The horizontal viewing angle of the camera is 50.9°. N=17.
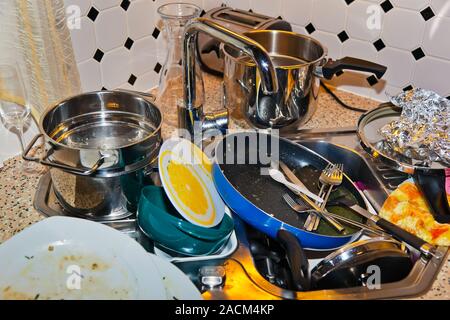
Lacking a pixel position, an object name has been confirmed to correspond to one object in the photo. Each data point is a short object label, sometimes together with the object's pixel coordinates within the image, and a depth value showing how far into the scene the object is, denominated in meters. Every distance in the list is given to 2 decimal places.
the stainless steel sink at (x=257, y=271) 0.69
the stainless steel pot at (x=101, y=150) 0.73
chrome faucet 0.72
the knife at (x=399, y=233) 0.76
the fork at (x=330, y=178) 0.87
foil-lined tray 0.90
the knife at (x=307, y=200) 0.81
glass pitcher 1.05
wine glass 0.84
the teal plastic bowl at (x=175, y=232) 0.73
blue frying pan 0.76
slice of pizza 0.80
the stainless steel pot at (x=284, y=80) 0.94
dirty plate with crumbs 0.65
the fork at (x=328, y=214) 0.80
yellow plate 0.75
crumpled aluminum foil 0.93
